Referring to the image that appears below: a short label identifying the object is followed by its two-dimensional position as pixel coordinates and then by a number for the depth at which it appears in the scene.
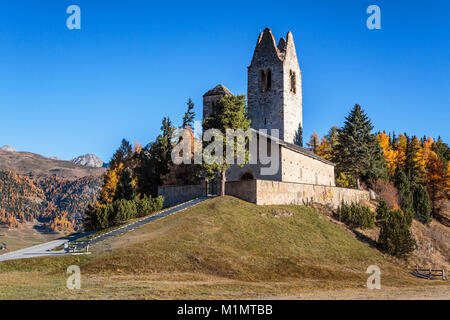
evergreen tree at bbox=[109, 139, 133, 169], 60.20
